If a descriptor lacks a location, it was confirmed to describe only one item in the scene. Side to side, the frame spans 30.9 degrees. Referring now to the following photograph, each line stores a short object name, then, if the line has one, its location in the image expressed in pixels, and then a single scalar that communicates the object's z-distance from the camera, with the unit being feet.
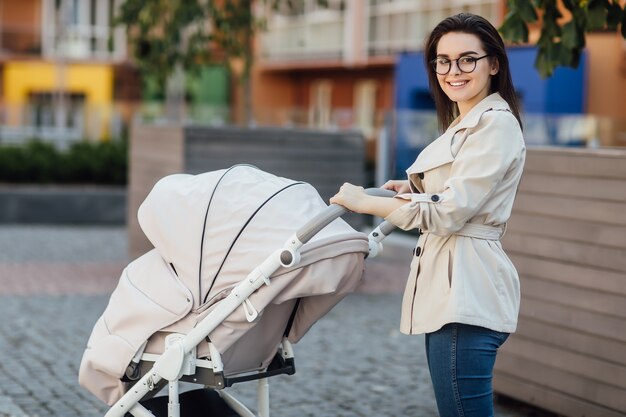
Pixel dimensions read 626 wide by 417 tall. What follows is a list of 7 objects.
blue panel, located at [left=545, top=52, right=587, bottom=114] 75.85
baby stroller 12.22
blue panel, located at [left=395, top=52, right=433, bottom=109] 87.35
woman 11.37
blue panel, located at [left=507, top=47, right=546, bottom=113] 74.38
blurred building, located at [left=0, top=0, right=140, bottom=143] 143.54
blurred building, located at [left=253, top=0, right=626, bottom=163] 75.92
